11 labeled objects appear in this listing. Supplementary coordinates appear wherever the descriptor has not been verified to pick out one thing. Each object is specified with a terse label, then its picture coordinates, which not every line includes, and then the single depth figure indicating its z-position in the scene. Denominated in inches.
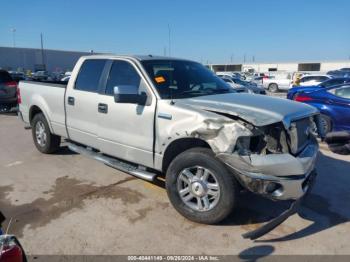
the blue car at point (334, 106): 307.4
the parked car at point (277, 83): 1104.5
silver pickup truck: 127.8
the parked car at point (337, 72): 1318.4
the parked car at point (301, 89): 383.9
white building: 2751.0
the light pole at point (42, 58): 2342.5
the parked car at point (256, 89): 798.5
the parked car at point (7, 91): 448.8
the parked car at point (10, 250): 63.9
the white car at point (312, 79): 895.1
